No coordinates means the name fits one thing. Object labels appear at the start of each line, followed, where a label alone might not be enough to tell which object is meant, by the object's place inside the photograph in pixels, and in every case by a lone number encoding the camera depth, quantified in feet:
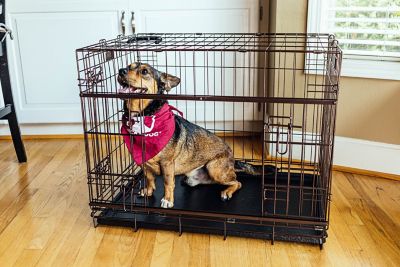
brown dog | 6.26
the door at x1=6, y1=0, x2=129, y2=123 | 9.48
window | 7.86
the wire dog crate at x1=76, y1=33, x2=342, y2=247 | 6.01
